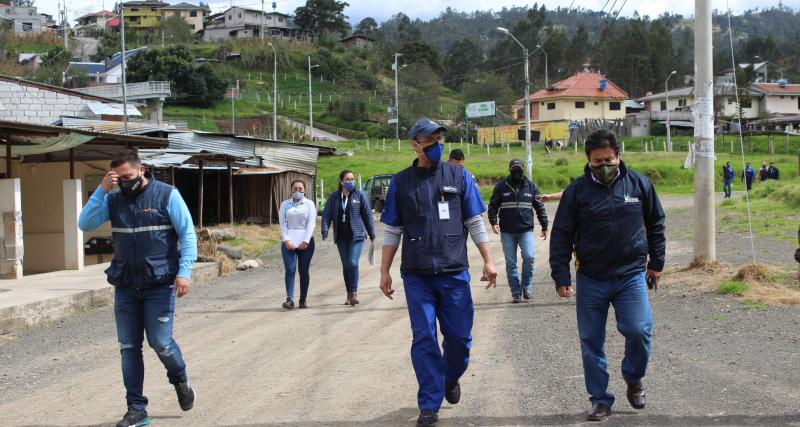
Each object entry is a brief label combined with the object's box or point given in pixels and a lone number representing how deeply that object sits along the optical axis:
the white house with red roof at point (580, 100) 82.38
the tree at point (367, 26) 156.75
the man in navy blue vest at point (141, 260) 5.84
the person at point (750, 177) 39.69
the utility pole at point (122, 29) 30.16
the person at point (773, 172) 45.72
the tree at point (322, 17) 141.25
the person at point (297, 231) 12.14
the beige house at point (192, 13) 160.75
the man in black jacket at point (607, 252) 5.67
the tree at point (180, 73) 86.88
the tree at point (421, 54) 119.12
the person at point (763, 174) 46.56
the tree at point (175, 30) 134.38
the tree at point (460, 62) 127.94
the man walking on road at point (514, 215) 11.84
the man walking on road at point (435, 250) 5.81
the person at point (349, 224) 12.31
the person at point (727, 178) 38.22
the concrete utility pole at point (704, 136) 12.94
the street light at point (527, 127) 38.38
